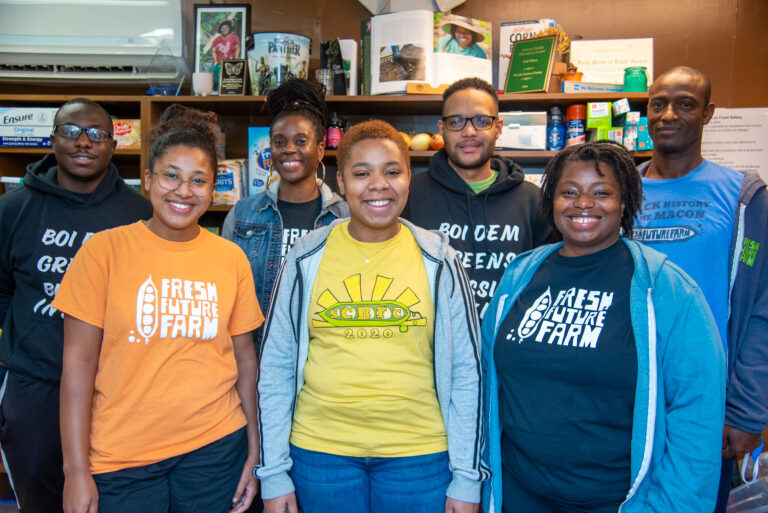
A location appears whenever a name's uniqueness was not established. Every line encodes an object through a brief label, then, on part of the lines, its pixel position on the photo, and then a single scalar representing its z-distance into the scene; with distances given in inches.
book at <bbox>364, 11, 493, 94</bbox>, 106.7
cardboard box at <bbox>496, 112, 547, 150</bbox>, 105.3
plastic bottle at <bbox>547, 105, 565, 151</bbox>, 107.0
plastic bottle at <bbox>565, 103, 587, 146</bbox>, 104.9
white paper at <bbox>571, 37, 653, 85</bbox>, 111.8
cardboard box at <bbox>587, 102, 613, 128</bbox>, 103.0
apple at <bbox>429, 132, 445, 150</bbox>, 109.1
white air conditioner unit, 113.6
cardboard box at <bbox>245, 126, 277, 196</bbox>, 108.8
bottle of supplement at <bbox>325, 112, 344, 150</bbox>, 107.6
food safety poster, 114.1
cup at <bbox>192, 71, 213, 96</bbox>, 109.3
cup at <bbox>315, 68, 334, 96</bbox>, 108.4
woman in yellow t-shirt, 48.4
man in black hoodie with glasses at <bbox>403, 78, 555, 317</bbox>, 69.3
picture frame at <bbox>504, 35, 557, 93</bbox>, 105.1
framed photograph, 114.4
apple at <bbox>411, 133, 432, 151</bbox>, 108.1
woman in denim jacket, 74.5
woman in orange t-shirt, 47.9
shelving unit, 105.6
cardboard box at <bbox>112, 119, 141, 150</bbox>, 109.8
